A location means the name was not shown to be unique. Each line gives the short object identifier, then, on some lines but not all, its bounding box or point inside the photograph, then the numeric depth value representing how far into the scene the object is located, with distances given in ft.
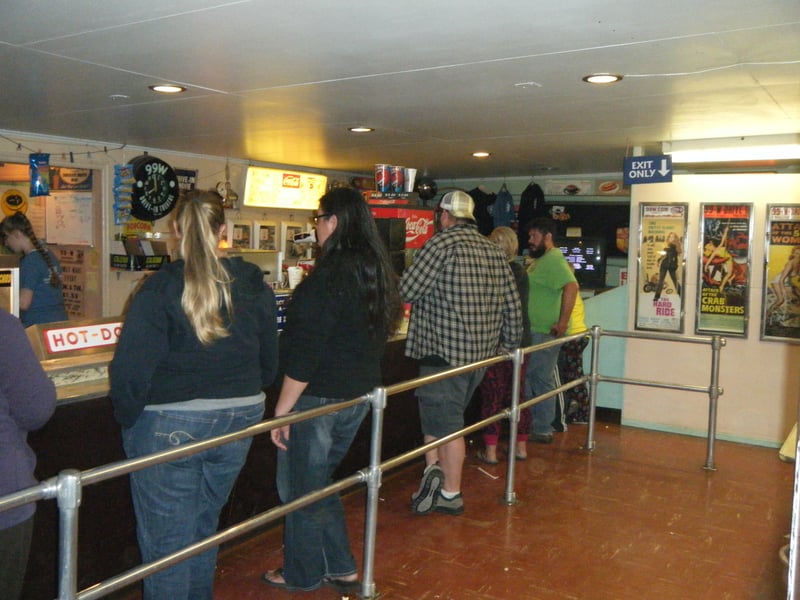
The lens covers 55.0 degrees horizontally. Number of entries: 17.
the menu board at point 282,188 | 28.89
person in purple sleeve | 6.05
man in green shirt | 17.61
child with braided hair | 17.08
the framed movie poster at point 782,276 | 18.19
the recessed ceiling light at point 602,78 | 12.07
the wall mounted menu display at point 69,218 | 25.03
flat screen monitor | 30.60
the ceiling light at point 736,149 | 18.42
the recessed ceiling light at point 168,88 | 13.78
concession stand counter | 9.04
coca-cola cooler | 18.08
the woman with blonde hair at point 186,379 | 7.27
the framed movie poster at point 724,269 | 18.80
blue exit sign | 19.15
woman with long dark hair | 9.23
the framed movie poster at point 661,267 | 19.57
